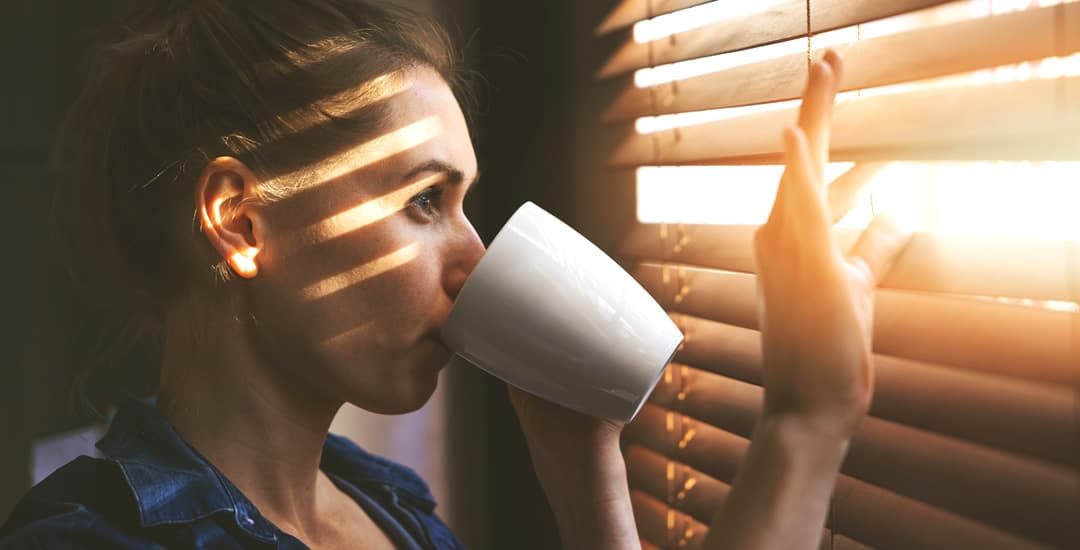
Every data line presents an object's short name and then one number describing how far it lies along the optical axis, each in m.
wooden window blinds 0.62
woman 0.86
